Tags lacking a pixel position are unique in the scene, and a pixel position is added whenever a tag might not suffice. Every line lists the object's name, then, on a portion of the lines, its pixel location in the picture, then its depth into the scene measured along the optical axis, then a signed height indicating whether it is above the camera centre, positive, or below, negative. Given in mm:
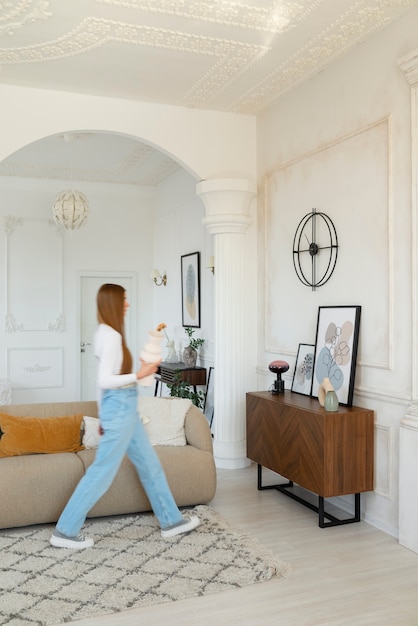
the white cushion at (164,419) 4438 -811
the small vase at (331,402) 4031 -622
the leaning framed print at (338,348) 4215 -291
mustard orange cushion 4121 -867
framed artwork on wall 7309 +241
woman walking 3539 -602
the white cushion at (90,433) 4316 -884
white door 8719 -249
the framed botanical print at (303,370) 4770 -491
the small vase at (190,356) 7129 -563
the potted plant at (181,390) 6570 -885
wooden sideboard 3896 -935
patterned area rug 2932 -1410
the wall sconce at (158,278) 8445 +436
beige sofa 3848 -1112
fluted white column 5602 -146
